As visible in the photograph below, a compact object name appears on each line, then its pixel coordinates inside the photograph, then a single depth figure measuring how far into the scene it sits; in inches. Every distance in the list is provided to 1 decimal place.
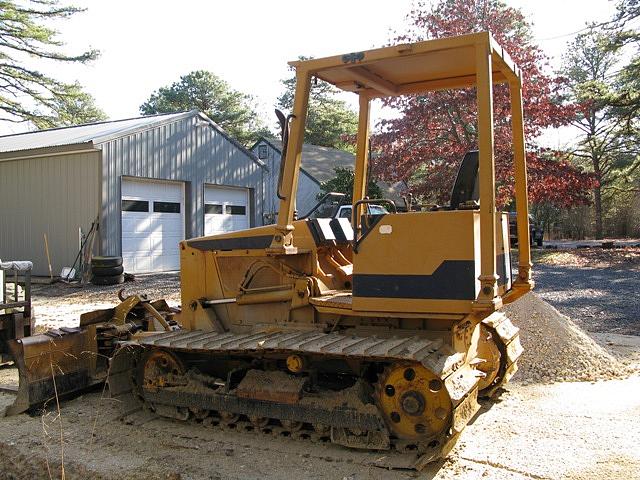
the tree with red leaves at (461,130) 714.2
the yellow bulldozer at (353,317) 168.7
